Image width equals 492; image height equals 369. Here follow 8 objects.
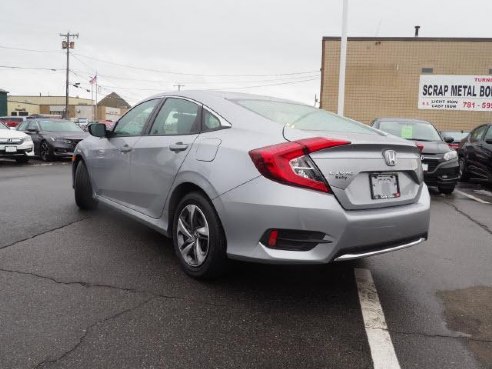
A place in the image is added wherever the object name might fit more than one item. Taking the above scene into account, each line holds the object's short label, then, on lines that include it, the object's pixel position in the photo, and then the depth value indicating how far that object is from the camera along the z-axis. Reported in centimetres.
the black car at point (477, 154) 983
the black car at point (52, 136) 1450
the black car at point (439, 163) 840
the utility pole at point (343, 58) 1659
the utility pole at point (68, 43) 5362
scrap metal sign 2352
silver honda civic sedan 292
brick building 2342
